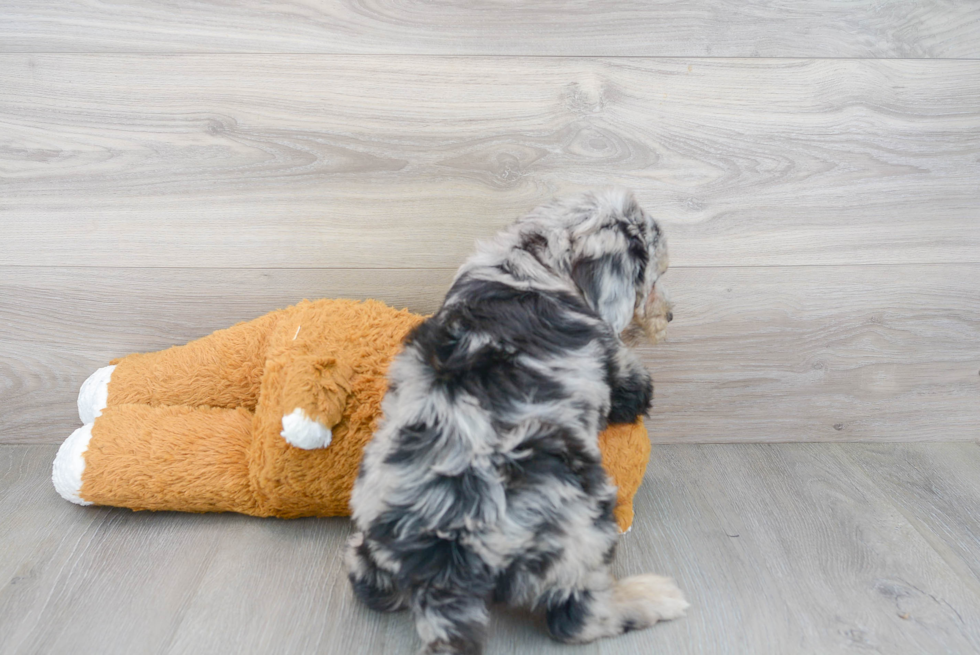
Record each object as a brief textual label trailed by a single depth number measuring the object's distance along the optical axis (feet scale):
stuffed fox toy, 2.93
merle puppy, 2.46
